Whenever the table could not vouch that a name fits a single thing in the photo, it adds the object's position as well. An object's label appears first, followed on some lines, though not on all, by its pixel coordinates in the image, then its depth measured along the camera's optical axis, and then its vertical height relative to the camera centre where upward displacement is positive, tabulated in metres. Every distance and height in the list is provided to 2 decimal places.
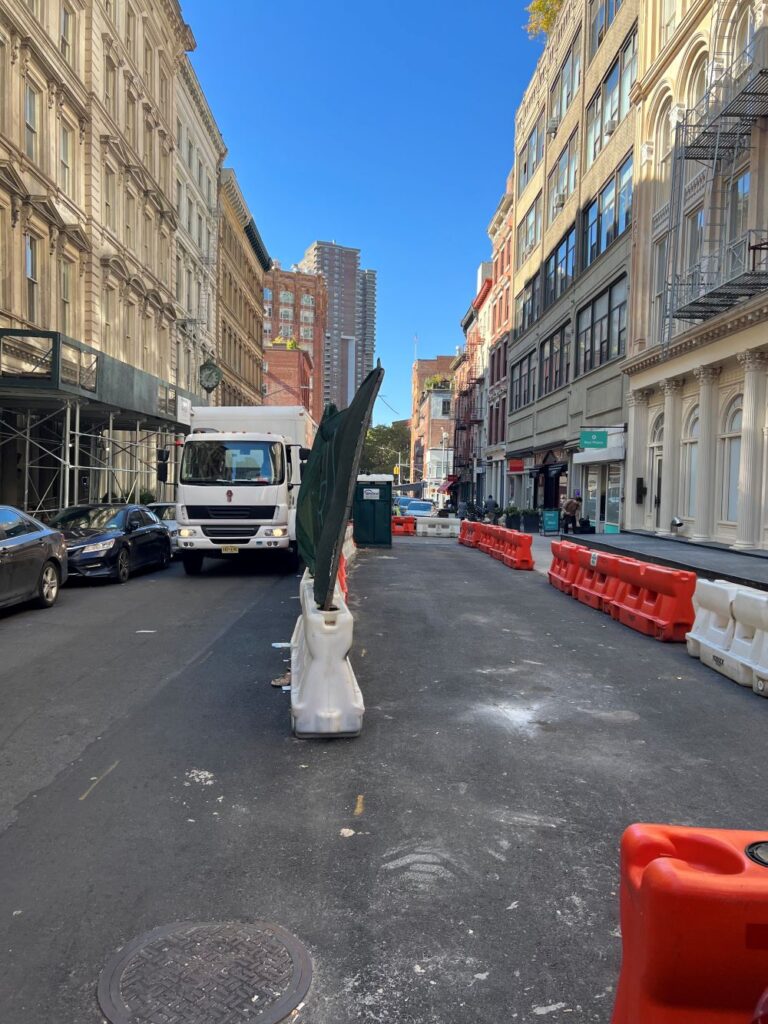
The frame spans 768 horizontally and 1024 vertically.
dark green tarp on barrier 5.26 +0.10
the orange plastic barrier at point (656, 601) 8.94 -1.39
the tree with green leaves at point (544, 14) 35.25 +23.23
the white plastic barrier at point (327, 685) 5.32 -1.46
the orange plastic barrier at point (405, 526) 31.24 -1.60
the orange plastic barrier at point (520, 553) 17.17 -1.48
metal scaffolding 20.12 +0.95
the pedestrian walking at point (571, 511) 28.12 -0.75
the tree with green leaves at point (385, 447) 103.62 +6.43
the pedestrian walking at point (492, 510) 36.72 -1.03
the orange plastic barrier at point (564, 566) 12.83 -1.36
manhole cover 2.55 -1.82
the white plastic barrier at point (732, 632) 6.79 -1.39
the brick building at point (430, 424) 100.11 +9.43
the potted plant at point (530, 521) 32.37 -1.33
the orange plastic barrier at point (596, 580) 10.88 -1.38
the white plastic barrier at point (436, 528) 30.45 -1.62
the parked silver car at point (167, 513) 18.53 -0.77
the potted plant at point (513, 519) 32.59 -1.29
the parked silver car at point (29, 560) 9.61 -1.10
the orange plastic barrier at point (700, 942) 1.84 -1.14
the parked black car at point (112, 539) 13.05 -1.06
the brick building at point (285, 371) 96.12 +15.12
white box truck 13.91 -0.15
